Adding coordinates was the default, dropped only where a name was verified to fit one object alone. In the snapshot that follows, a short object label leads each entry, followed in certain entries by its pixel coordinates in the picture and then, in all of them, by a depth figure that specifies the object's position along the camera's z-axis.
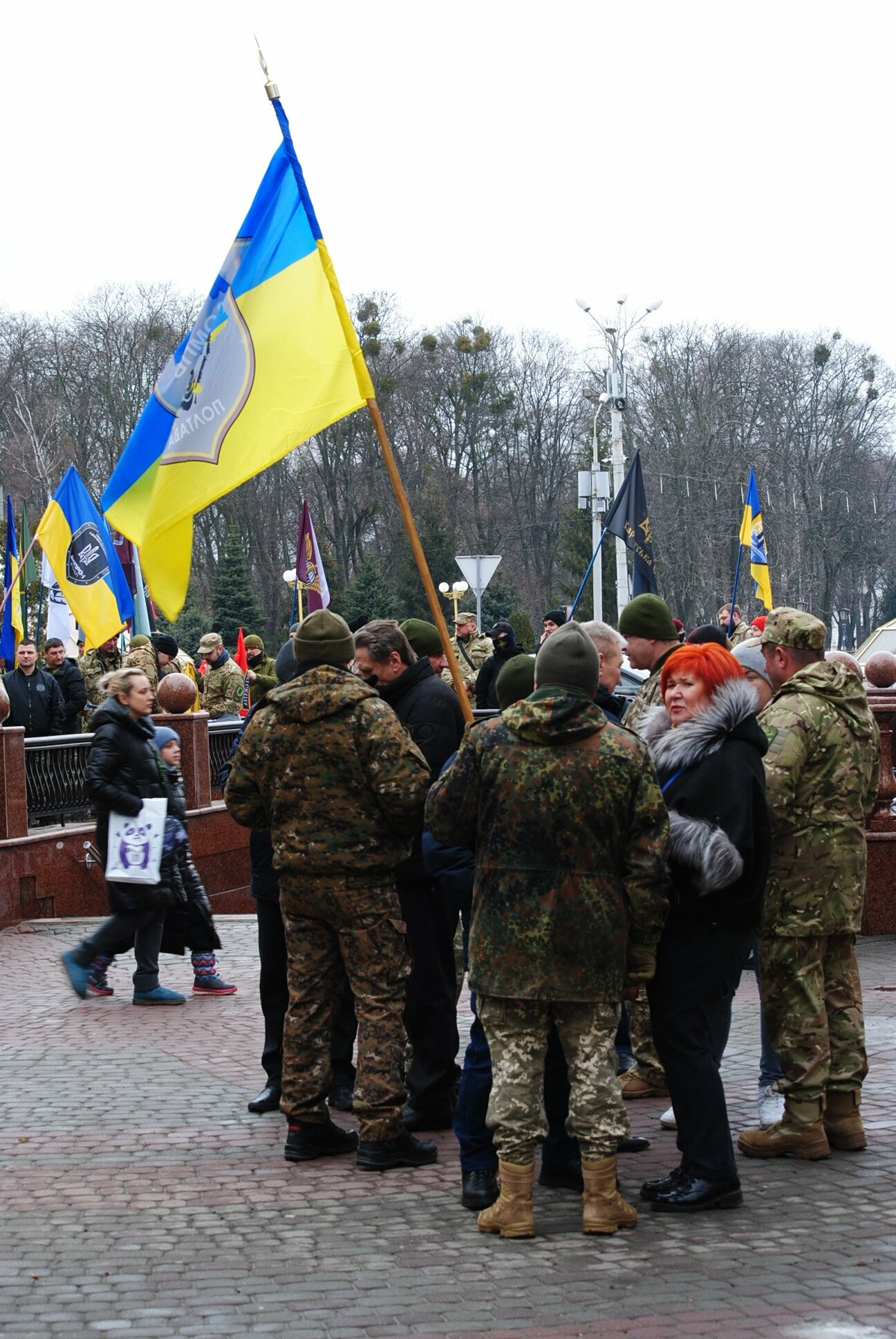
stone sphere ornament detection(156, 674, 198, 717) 13.76
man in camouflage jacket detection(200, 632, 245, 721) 17.48
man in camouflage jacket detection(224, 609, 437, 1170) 5.52
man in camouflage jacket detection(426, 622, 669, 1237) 4.77
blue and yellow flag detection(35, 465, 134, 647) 15.30
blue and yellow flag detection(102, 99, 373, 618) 6.38
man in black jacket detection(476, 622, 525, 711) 14.61
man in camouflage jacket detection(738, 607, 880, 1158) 5.48
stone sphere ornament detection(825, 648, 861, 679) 7.35
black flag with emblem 17.48
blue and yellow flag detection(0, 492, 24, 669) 18.48
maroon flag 18.89
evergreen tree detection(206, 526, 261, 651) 57.00
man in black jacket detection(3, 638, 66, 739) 14.29
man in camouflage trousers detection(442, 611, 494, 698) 16.14
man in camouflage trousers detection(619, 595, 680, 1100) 6.35
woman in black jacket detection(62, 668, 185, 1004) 8.76
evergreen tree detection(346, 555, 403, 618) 56.66
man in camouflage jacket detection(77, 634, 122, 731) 16.25
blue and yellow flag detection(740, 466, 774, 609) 21.30
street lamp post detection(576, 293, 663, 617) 32.41
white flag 17.41
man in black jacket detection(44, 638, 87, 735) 14.77
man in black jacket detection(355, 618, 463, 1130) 6.07
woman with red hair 4.99
